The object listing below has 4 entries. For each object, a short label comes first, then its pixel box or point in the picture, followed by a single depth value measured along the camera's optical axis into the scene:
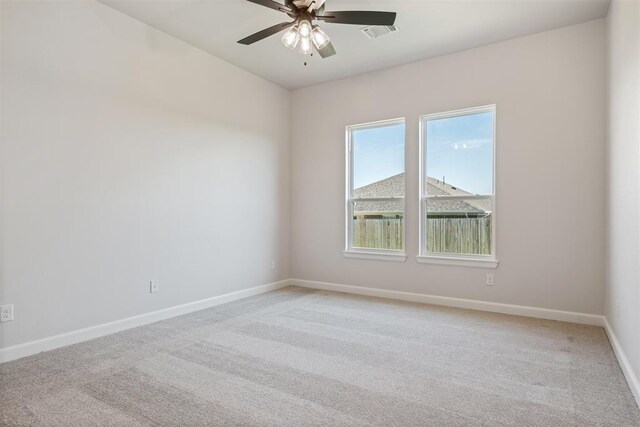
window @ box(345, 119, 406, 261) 4.69
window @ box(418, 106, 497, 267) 4.10
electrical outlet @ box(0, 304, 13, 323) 2.61
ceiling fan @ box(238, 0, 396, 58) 2.59
